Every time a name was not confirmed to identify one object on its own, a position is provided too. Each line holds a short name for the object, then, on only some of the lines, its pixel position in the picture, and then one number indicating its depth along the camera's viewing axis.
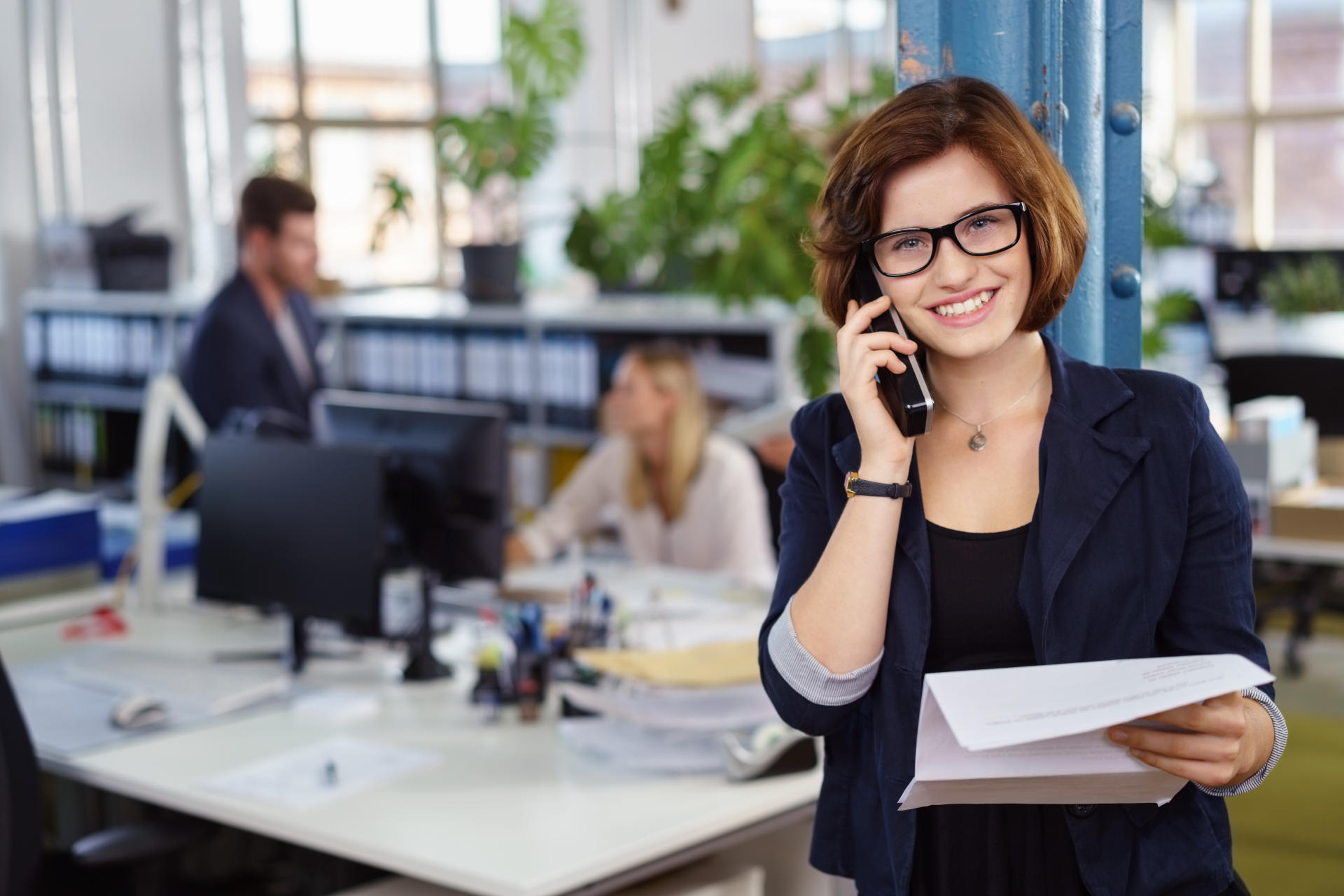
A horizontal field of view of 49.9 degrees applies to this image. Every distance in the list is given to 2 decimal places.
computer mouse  2.43
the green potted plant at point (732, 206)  4.05
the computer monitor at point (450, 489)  2.84
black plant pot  4.87
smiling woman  1.17
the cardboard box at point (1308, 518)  3.53
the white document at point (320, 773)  2.10
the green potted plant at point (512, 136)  4.90
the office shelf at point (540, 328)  4.19
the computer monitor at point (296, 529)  2.60
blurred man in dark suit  3.95
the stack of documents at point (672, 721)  2.12
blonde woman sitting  3.53
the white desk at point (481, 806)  1.84
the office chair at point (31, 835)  2.11
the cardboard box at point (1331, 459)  3.91
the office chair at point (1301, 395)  4.56
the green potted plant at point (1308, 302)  6.26
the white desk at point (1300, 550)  3.49
